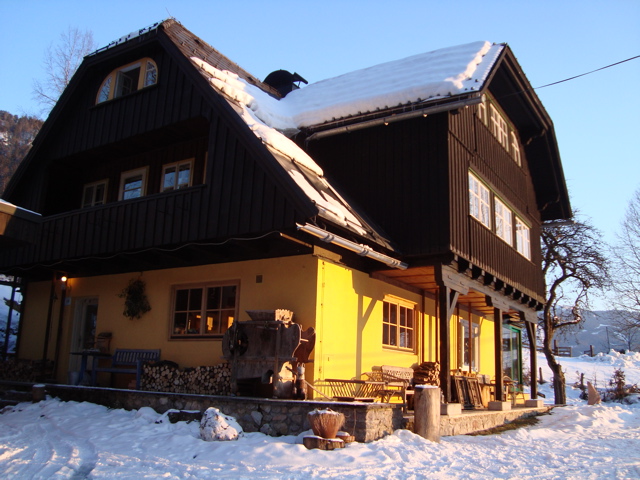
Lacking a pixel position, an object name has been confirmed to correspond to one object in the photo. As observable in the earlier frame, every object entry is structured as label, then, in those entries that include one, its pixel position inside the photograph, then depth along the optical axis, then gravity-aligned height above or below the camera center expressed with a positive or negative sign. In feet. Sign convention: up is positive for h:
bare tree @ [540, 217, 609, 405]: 84.48 +15.47
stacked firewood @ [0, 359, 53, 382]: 45.88 -1.39
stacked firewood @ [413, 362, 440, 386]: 43.19 -0.49
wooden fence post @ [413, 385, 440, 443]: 30.07 -2.20
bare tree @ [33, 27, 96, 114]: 83.51 +38.13
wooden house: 35.63 +9.97
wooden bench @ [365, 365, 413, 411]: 35.04 -0.74
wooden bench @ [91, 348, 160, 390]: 38.52 -0.21
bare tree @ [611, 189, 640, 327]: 87.61 +11.92
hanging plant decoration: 42.11 +3.87
